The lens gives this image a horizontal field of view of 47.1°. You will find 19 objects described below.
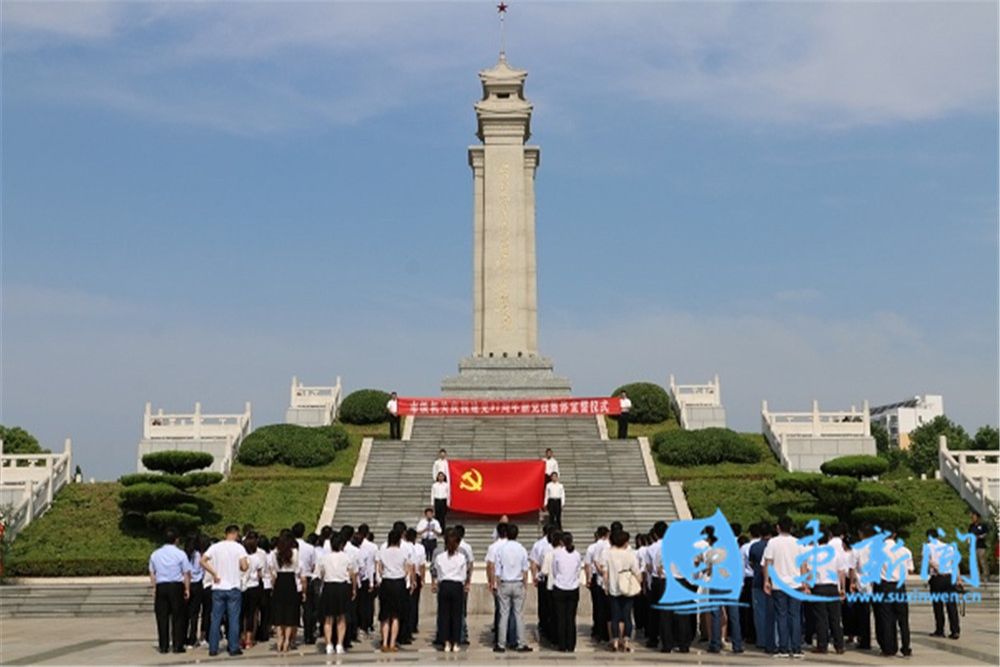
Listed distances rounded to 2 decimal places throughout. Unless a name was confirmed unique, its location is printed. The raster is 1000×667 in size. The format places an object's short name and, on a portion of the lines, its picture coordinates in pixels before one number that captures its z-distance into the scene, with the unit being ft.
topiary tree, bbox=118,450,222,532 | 77.66
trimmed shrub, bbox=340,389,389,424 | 117.48
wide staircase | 81.41
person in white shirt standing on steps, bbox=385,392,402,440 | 101.17
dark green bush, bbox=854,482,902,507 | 77.46
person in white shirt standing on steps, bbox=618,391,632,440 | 100.42
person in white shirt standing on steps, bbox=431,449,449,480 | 76.86
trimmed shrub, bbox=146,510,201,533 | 76.95
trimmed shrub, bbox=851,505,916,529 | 75.72
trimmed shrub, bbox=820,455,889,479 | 80.89
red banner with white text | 108.37
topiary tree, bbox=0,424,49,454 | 171.42
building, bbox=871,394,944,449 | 404.36
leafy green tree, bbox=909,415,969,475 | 224.82
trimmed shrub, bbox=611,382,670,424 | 119.14
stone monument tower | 131.64
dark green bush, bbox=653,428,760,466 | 95.14
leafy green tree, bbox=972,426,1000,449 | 207.92
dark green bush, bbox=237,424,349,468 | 96.63
